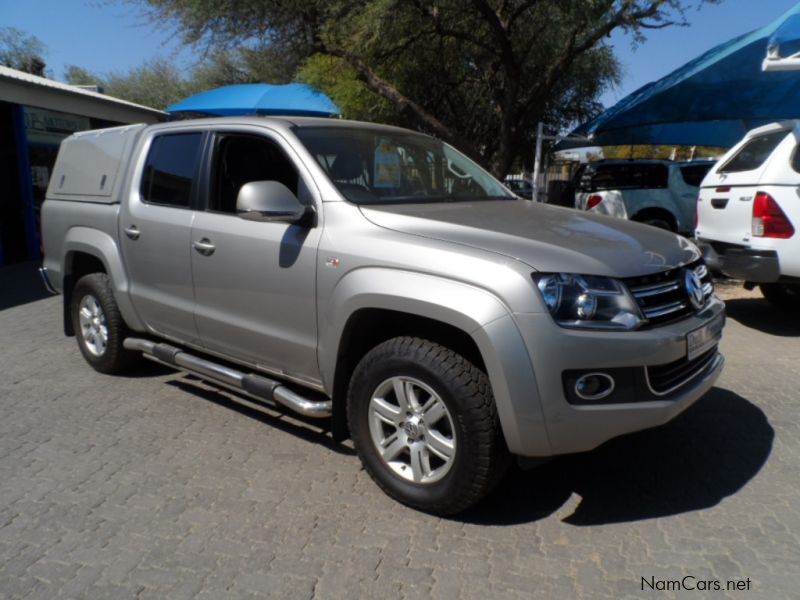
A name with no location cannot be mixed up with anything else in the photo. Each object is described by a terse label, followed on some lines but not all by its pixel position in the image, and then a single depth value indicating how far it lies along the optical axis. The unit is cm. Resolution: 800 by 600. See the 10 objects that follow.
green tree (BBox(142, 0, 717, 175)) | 912
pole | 953
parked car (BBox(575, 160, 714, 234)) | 1077
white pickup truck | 557
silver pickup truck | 259
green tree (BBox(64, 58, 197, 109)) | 3459
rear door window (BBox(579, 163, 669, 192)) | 1098
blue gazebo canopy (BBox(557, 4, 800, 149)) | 1004
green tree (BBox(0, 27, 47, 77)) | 3322
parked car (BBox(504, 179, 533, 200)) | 1552
